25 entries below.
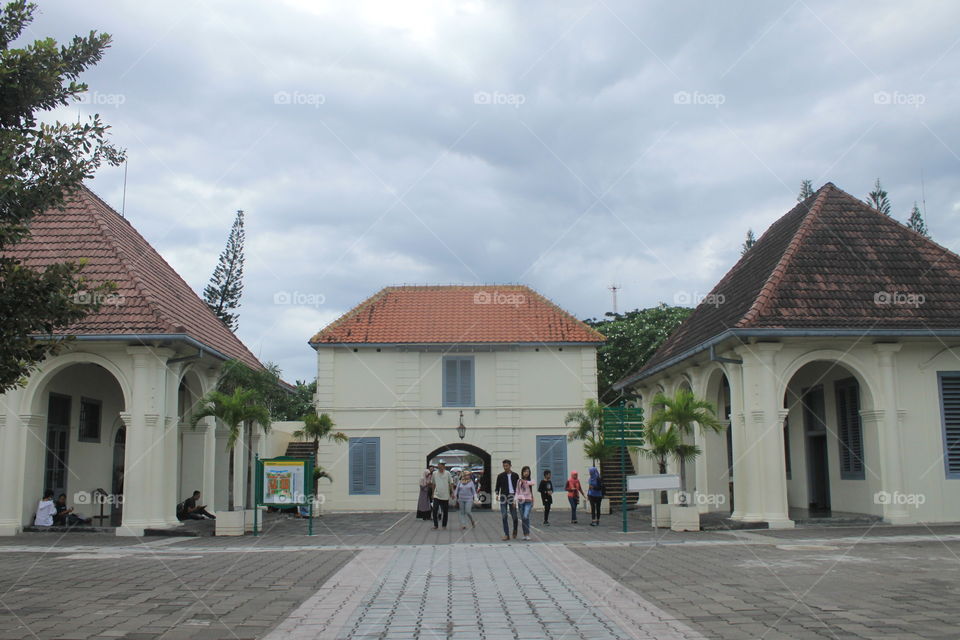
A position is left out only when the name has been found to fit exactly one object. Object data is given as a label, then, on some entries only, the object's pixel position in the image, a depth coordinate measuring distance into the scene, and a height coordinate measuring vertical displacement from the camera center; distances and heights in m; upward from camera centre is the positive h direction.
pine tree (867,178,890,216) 41.03 +10.71
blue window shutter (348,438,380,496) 30.25 -1.05
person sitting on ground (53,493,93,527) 18.33 -1.64
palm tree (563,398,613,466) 23.80 +0.11
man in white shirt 20.88 -1.36
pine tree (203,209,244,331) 42.69 +7.58
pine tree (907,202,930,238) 41.62 +9.84
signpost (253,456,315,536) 18.22 -0.94
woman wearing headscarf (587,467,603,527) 21.03 -1.46
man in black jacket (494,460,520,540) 17.08 -1.10
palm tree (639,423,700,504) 18.45 -0.30
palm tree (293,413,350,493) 26.91 +0.31
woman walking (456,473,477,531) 20.05 -1.40
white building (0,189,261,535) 17.84 +0.92
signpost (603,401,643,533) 19.06 +0.15
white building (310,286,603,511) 30.44 +1.29
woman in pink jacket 16.86 -1.21
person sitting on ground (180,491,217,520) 20.41 -1.70
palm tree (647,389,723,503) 18.39 +0.34
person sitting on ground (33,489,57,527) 18.14 -1.52
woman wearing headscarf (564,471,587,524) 22.28 -1.49
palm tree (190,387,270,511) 18.69 +0.60
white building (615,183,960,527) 18.09 +1.46
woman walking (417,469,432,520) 23.70 -1.77
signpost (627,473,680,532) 15.17 -0.87
